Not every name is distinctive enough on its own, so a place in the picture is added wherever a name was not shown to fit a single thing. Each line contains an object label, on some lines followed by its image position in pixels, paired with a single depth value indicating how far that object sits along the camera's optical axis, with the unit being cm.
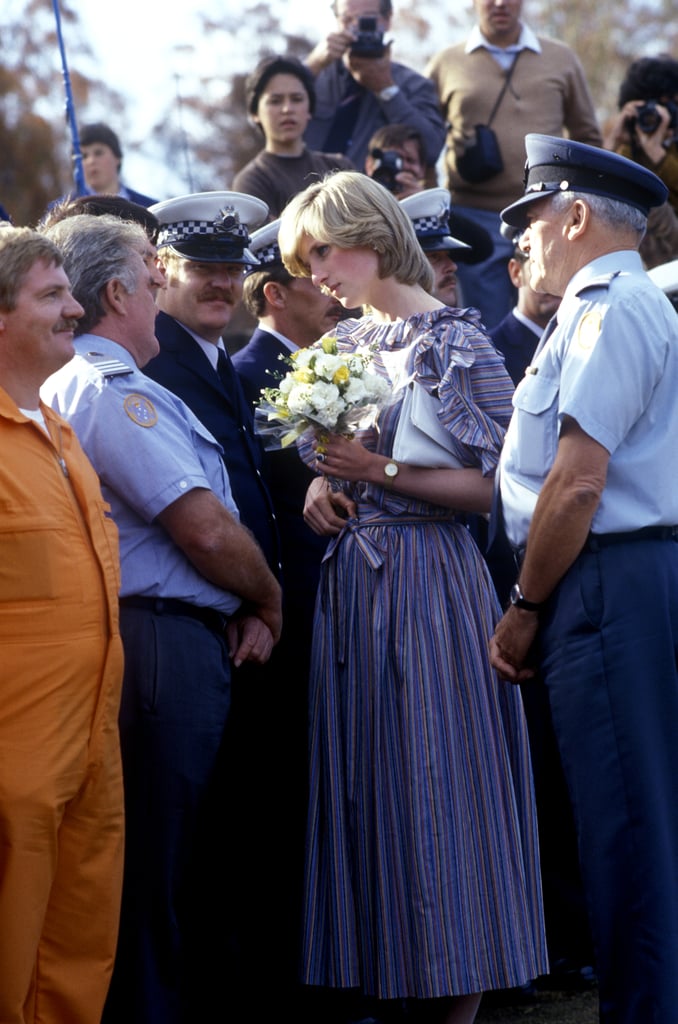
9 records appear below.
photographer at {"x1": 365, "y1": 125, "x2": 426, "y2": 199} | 1444
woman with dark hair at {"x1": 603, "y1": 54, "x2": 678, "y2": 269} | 1539
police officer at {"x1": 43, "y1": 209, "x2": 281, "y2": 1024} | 770
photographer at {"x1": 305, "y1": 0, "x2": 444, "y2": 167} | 1552
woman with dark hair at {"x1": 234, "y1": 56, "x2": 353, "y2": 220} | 1442
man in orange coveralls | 675
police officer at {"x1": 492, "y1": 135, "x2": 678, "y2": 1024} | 712
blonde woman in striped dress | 851
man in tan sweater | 1541
